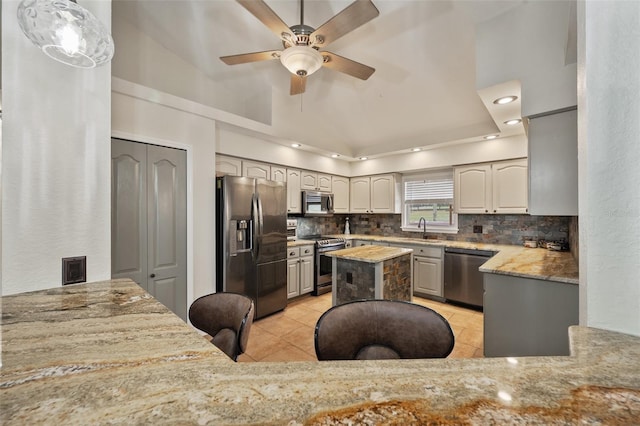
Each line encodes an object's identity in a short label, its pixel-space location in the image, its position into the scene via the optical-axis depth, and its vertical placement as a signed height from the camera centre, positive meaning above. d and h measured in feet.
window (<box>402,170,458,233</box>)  14.20 +0.62
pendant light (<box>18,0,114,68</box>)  2.96 +2.23
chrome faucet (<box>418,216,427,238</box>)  14.77 -0.62
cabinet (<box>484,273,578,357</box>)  5.79 -2.46
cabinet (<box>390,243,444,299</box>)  12.39 -2.91
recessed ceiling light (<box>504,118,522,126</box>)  8.98 +3.22
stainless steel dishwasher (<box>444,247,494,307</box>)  11.18 -2.81
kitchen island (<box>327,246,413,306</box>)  8.45 -2.16
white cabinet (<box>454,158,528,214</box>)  11.17 +1.14
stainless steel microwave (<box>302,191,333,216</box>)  13.89 +0.52
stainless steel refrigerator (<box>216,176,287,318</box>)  9.54 -1.09
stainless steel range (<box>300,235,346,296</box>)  13.47 -2.90
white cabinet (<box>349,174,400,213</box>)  15.38 +1.15
